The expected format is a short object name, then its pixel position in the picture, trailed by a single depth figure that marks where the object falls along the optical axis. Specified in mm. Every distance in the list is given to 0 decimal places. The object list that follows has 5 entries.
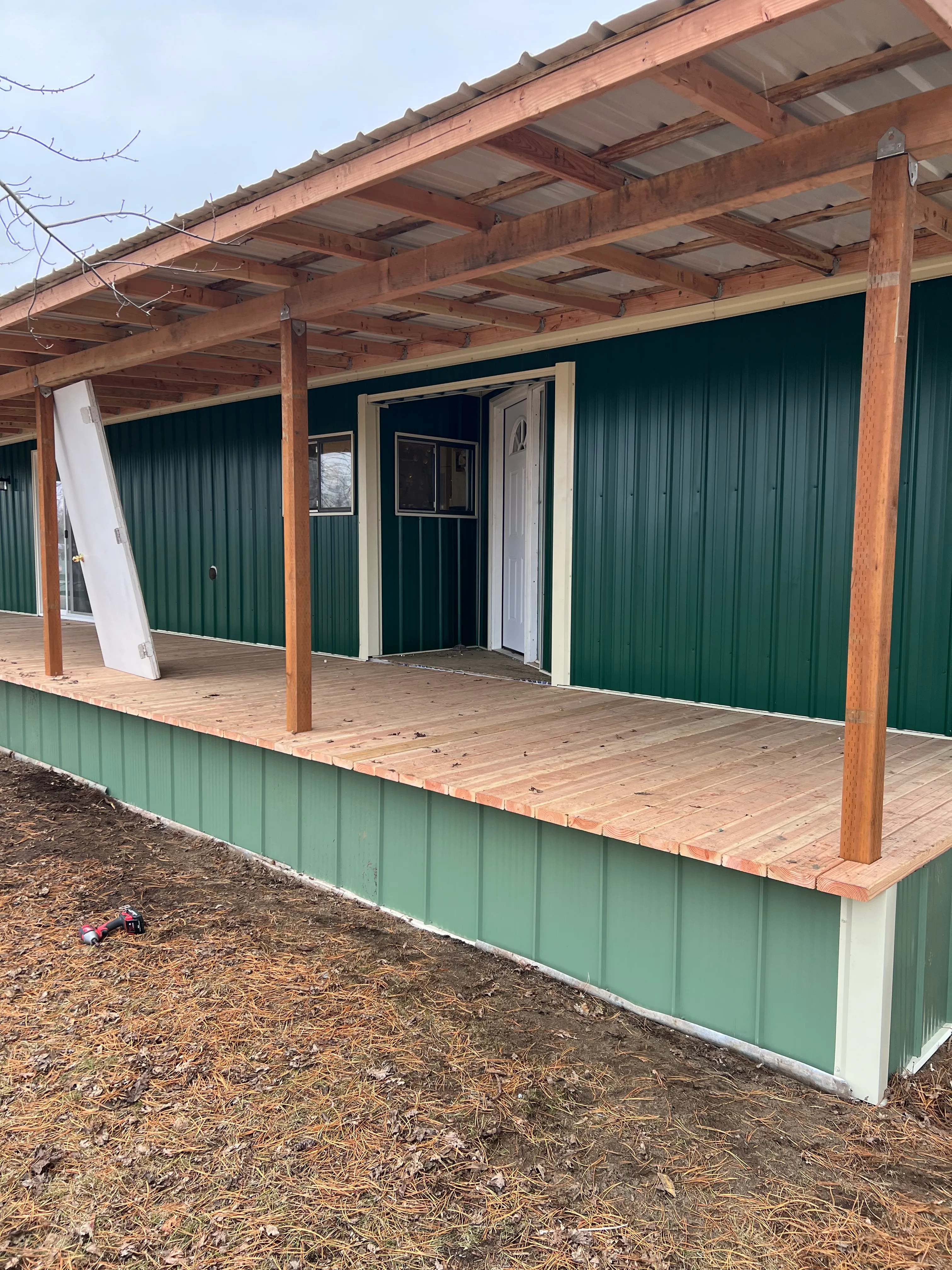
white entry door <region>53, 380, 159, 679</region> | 5973
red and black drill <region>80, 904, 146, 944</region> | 3783
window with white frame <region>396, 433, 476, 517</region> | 7160
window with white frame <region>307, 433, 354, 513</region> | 7125
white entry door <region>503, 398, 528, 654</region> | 6914
